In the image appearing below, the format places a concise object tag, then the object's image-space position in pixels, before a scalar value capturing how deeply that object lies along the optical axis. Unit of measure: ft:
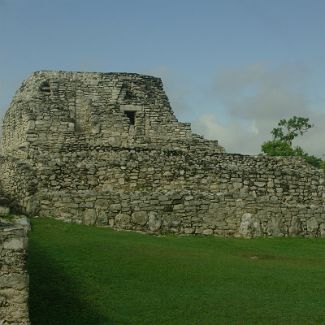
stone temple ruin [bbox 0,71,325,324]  67.87
